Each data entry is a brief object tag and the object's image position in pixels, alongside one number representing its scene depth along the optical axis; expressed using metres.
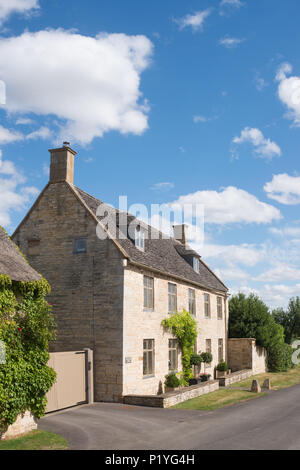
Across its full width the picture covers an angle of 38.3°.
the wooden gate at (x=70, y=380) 17.23
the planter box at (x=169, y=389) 23.38
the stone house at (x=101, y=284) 20.17
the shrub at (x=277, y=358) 37.84
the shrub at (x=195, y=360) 26.76
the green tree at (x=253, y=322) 36.19
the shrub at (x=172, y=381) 23.27
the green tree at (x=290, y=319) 50.08
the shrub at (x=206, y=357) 28.97
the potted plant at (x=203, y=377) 27.99
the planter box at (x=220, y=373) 32.03
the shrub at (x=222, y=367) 31.98
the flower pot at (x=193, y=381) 26.17
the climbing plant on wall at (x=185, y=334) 25.19
